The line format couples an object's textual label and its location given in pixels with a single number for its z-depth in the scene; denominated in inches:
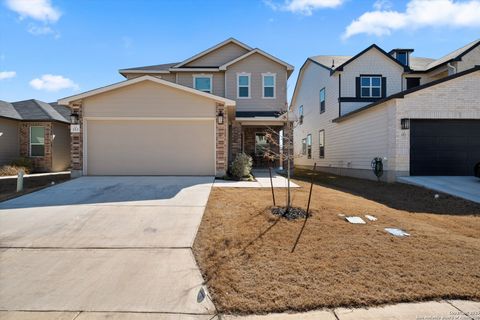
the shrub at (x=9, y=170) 560.1
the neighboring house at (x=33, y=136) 628.7
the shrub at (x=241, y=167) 450.9
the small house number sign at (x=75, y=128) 452.4
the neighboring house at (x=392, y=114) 468.1
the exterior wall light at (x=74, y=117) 452.0
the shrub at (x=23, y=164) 611.2
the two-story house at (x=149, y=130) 459.2
